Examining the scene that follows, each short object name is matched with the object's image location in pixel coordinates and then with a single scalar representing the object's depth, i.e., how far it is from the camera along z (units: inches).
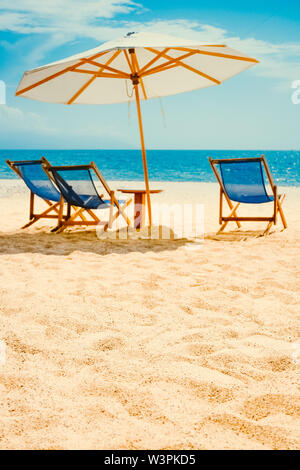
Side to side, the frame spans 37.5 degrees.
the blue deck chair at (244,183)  219.1
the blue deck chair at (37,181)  220.1
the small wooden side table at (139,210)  233.6
